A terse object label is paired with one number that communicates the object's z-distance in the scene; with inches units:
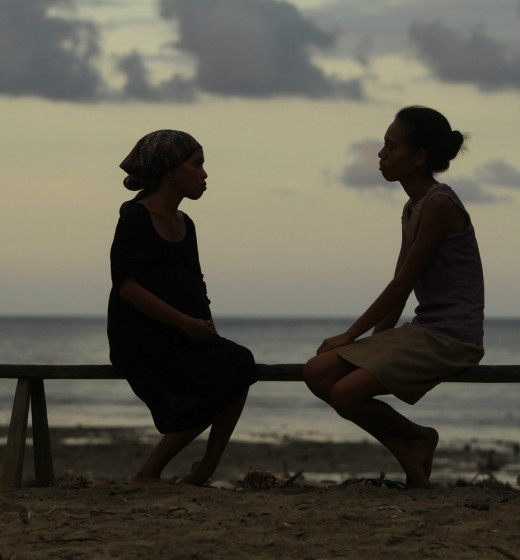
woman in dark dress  454.3
